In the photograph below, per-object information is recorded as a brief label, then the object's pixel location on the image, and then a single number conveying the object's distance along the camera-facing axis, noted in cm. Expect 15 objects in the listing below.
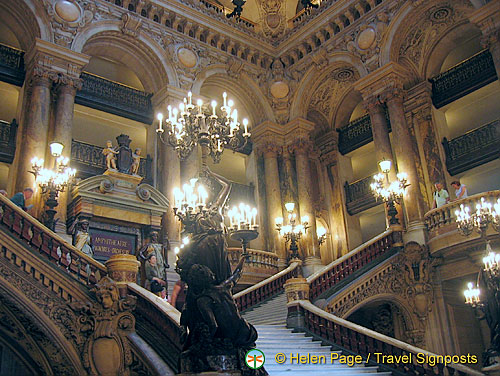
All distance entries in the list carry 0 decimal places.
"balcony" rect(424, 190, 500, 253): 1204
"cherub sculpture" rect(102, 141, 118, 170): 1363
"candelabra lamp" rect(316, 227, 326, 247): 1923
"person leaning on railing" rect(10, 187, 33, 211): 974
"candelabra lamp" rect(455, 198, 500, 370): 816
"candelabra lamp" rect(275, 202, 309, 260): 1311
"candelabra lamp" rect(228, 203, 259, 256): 655
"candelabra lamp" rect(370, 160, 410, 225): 1324
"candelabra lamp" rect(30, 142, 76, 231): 1040
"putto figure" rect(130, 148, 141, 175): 1409
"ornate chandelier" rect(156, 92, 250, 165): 898
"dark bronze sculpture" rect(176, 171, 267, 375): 525
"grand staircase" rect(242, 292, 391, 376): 752
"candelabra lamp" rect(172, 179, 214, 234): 750
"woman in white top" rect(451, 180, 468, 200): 1274
